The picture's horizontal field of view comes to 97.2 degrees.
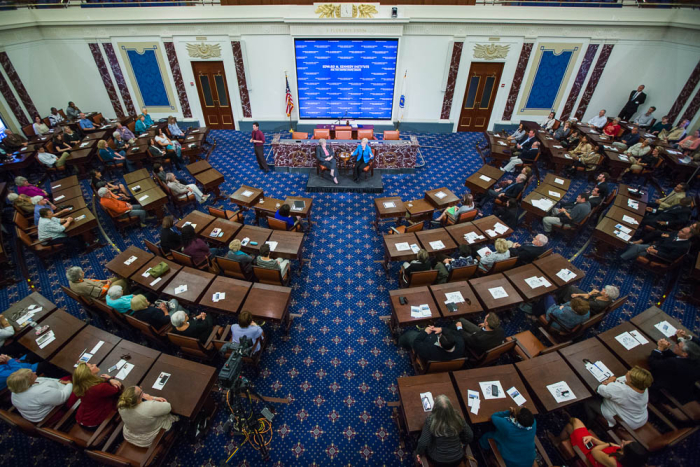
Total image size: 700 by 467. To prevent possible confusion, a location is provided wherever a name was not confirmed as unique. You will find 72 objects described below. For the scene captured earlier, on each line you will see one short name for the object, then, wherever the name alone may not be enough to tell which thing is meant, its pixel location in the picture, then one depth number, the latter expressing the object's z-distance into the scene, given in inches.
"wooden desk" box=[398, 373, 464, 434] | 140.2
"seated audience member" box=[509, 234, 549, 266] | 225.3
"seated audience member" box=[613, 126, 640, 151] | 390.1
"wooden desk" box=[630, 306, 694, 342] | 175.3
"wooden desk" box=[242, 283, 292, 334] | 188.1
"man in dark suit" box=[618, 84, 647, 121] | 451.2
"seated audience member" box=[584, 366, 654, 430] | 135.9
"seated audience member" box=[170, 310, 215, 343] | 169.9
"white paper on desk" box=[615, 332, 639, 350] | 170.4
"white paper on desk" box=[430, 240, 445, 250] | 240.0
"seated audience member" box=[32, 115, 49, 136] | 410.6
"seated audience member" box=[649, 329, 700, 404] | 150.2
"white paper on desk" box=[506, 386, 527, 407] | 146.9
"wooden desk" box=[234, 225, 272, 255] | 242.8
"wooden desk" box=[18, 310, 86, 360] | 168.6
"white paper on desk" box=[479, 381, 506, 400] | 148.6
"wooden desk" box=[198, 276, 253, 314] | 191.3
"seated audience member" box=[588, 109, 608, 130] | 452.5
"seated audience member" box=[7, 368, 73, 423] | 136.1
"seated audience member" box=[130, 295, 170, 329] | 175.9
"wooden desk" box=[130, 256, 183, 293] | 205.0
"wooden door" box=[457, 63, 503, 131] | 466.0
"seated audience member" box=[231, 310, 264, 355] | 169.2
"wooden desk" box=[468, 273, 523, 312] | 192.4
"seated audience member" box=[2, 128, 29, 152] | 378.3
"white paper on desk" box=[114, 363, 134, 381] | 155.8
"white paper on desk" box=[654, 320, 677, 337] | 175.0
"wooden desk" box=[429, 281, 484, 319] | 189.0
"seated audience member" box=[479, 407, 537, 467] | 125.2
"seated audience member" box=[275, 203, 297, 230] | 259.8
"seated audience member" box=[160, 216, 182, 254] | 233.6
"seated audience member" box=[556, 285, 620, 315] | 180.7
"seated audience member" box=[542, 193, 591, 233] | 266.5
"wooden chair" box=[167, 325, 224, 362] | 171.4
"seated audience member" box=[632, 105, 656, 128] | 440.9
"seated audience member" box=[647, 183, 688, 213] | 272.4
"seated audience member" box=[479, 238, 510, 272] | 217.2
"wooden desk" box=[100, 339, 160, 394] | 155.3
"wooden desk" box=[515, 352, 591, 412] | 147.0
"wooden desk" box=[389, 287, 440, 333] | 186.4
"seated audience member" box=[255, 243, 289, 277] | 212.2
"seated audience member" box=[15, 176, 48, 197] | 278.8
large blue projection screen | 450.6
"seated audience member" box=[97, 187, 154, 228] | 271.6
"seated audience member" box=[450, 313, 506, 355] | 164.5
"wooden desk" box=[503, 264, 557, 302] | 199.5
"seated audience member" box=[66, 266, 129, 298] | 188.9
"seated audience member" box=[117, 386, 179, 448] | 130.6
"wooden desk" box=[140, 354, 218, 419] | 145.6
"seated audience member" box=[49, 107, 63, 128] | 438.9
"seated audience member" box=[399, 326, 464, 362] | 157.9
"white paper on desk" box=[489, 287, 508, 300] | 197.8
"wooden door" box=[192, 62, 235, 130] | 471.8
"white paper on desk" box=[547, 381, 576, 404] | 147.9
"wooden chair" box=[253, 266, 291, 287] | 213.3
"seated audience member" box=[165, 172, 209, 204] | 302.2
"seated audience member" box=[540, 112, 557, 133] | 448.1
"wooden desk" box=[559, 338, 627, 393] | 155.9
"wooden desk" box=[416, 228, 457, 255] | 239.8
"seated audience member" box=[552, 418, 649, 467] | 115.6
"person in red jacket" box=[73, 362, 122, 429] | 137.3
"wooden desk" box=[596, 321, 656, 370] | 163.5
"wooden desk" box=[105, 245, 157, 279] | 216.8
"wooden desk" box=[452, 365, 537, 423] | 143.3
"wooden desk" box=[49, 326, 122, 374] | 162.2
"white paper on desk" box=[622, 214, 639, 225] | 259.8
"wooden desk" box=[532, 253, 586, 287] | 207.6
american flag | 471.2
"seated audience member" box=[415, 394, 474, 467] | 120.0
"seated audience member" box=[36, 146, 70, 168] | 347.6
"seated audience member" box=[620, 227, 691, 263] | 226.5
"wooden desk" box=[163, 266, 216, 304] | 196.5
